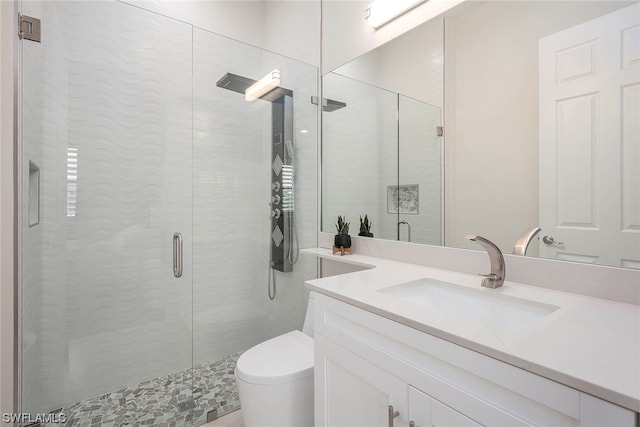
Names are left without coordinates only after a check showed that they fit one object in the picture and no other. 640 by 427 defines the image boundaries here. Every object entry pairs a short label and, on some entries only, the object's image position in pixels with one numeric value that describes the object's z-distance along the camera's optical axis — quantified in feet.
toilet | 4.07
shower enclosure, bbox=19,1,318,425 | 5.18
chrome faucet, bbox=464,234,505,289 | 3.36
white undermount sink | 2.87
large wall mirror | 2.97
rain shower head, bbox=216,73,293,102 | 6.82
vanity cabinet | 1.74
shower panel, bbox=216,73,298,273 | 7.19
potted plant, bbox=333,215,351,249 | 5.70
